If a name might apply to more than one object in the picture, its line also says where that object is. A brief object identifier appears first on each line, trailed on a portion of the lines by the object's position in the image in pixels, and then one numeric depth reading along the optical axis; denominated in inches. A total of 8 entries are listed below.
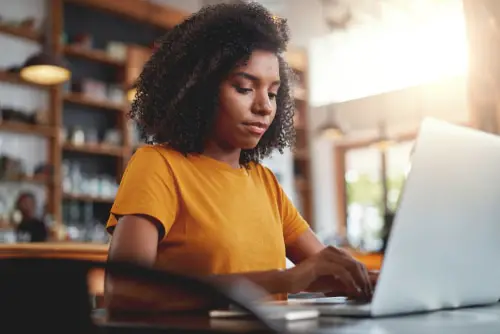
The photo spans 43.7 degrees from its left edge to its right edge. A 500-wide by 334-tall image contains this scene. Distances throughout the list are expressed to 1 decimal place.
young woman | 42.1
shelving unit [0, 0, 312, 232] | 220.2
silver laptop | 31.7
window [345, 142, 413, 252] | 353.7
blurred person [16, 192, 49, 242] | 191.3
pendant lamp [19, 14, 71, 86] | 170.2
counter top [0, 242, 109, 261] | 122.0
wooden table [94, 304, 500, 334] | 26.0
